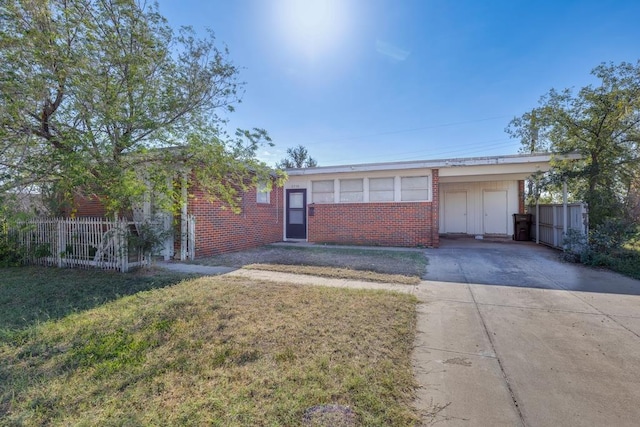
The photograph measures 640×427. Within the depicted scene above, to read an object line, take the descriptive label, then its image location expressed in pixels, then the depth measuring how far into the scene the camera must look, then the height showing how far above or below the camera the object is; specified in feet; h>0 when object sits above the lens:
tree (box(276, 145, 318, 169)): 122.01 +24.63
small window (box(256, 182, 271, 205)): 35.33 +2.24
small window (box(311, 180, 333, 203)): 38.55 +3.32
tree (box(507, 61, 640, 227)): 25.98 +8.00
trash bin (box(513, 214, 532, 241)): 41.75 -1.39
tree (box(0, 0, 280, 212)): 13.64 +6.03
